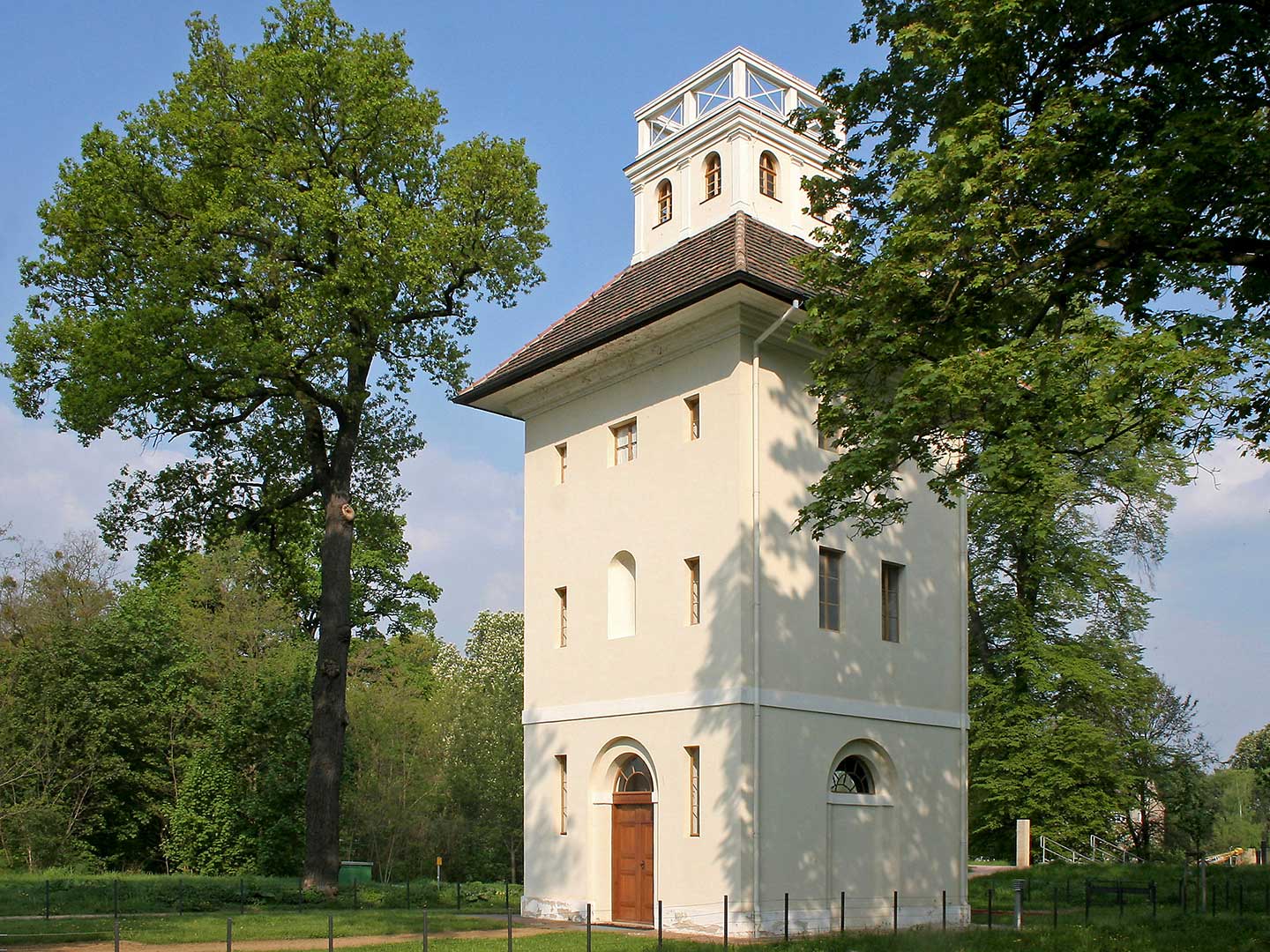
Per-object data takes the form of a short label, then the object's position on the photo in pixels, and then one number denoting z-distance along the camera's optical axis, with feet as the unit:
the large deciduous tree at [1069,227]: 43.24
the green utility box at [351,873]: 111.55
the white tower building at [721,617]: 65.92
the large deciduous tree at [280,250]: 82.33
